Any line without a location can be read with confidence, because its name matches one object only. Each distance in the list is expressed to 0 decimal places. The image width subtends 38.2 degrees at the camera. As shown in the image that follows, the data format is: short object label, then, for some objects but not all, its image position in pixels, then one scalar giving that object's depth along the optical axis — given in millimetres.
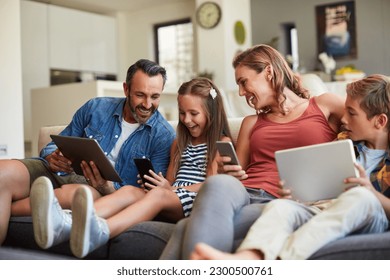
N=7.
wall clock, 7211
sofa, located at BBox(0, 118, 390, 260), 1330
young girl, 1500
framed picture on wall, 7816
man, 2225
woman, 1931
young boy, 1333
